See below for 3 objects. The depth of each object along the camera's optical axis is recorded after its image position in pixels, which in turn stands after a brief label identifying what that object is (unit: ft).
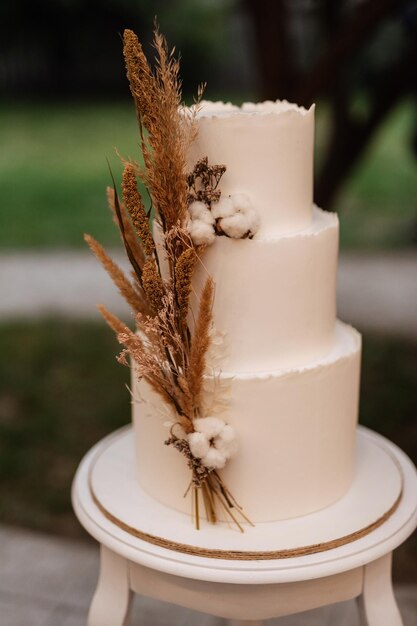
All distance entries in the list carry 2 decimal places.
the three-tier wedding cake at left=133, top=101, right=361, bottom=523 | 5.31
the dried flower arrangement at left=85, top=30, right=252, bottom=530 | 4.73
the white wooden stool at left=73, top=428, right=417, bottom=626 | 5.10
